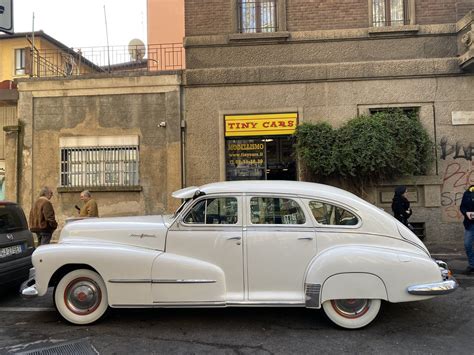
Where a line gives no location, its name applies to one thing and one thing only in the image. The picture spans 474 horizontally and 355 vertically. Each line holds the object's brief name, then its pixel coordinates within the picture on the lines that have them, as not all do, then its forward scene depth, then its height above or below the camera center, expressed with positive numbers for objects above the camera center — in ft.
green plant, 29.71 +3.23
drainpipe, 33.83 +5.18
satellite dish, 38.70 +13.45
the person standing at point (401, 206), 28.09 -0.98
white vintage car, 15.26 -2.37
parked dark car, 18.93 -2.10
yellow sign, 33.24 +5.54
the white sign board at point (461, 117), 32.35 +5.55
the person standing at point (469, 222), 23.91 -1.86
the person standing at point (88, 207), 26.43 -0.50
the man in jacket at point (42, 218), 25.72 -1.06
